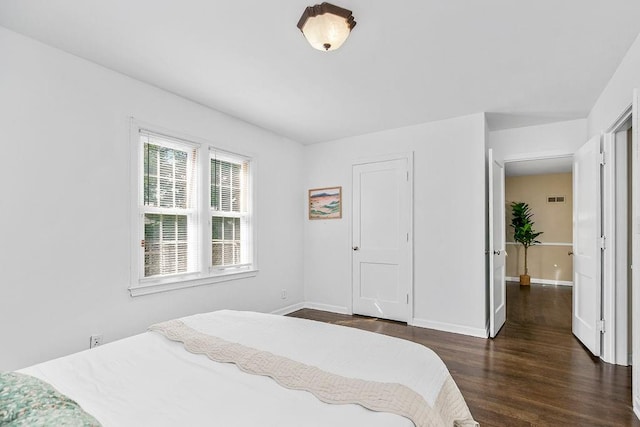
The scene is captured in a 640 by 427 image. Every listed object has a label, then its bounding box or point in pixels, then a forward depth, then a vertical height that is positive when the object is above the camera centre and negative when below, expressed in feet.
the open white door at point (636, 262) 6.75 -1.03
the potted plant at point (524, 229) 22.38 -0.96
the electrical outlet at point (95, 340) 8.03 -3.20
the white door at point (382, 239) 13.39 -1.02
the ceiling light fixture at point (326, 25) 5.97 +3.73
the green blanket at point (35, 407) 2.62 -1.70
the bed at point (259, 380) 3.30 -2.12
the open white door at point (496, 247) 11.34 -1.21
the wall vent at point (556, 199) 22.59 +1.21
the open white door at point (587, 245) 9.70 -0.99
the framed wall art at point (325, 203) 15.15 +0.64
